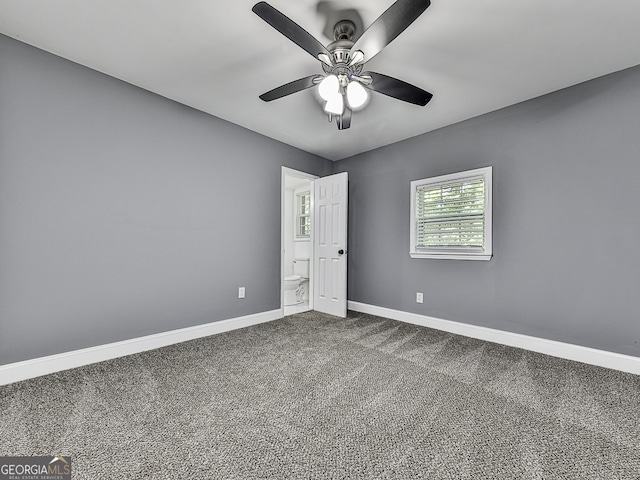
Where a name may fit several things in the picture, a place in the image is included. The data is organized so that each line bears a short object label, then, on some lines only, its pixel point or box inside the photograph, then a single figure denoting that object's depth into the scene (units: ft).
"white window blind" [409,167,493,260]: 9.96
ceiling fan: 4.50
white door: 12.87
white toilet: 16.20
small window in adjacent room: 18.91
